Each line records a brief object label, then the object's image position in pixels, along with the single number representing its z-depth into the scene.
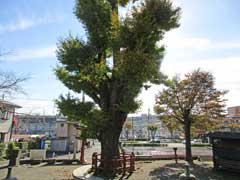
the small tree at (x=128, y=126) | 57.88
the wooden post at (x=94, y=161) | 12.57
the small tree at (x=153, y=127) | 53.62
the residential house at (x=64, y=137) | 27.55
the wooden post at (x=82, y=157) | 17.39
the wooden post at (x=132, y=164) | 12.85
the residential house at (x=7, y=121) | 24.77
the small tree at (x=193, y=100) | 18.14
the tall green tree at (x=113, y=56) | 11.23
